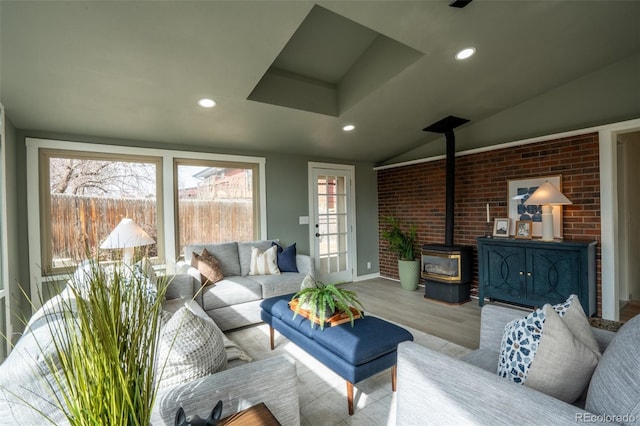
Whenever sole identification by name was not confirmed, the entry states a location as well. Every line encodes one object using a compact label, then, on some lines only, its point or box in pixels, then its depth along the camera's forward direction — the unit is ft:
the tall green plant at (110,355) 2.14
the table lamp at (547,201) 10.13
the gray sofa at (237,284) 10.10
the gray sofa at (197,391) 3.03
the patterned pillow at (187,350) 3.81
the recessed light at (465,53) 8.33
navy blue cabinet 9.61
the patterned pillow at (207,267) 10.71
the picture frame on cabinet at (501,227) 12.29
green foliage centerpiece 6.80
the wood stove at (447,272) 12.71
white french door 16.11
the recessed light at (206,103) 9.30
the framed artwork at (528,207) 11.18
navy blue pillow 12.75
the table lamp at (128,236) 8.91
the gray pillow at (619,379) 2.78
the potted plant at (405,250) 15.28
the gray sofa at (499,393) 2.87
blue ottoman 5.74
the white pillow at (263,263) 12.29
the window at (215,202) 12.62
